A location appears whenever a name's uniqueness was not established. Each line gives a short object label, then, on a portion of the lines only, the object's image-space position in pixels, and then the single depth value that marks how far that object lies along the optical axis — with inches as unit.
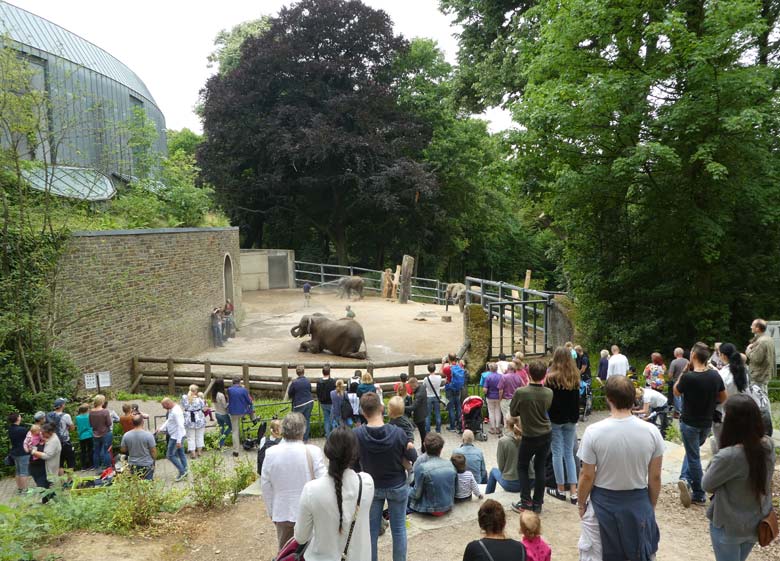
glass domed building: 586.2
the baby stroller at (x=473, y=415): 447.2
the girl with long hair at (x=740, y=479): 165.9
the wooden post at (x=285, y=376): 623.1
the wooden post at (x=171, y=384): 672.4
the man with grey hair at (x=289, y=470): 196.2
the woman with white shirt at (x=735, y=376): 288.5
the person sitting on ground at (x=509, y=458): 275.1
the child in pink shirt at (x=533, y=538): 180.5
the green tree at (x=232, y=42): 1742.2
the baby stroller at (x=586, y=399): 470.5
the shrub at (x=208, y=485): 307.0
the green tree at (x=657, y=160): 548.1
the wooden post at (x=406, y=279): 1189.7
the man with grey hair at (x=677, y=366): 419.5
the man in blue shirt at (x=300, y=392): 442.3
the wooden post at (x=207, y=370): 641.0
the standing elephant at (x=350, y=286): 1243.8
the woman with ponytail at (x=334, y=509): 157.6
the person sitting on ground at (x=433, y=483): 263.0
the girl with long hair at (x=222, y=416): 476.7
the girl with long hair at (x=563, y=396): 246.7
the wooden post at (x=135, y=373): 680.4
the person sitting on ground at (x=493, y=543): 155.7
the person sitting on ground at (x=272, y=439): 334.6
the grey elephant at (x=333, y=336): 786.8
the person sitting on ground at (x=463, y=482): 282.0
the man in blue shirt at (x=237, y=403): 462.9
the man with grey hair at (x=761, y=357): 353.1
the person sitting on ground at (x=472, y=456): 303.9
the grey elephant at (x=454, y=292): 1119.6
